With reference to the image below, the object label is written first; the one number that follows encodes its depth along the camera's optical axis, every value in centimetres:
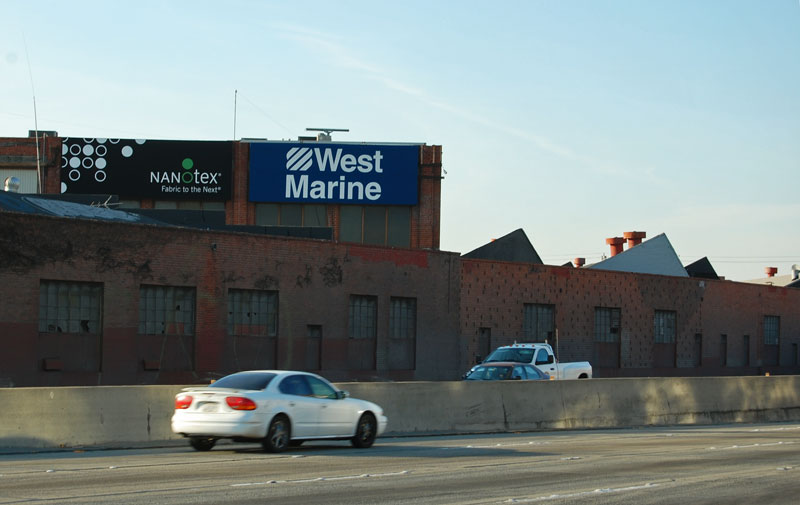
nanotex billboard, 6369
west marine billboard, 6406
